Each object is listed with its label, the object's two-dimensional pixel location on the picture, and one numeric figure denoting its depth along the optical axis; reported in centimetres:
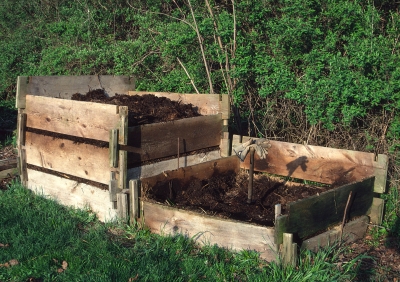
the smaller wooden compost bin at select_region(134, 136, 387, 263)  465
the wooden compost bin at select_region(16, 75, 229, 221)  565
